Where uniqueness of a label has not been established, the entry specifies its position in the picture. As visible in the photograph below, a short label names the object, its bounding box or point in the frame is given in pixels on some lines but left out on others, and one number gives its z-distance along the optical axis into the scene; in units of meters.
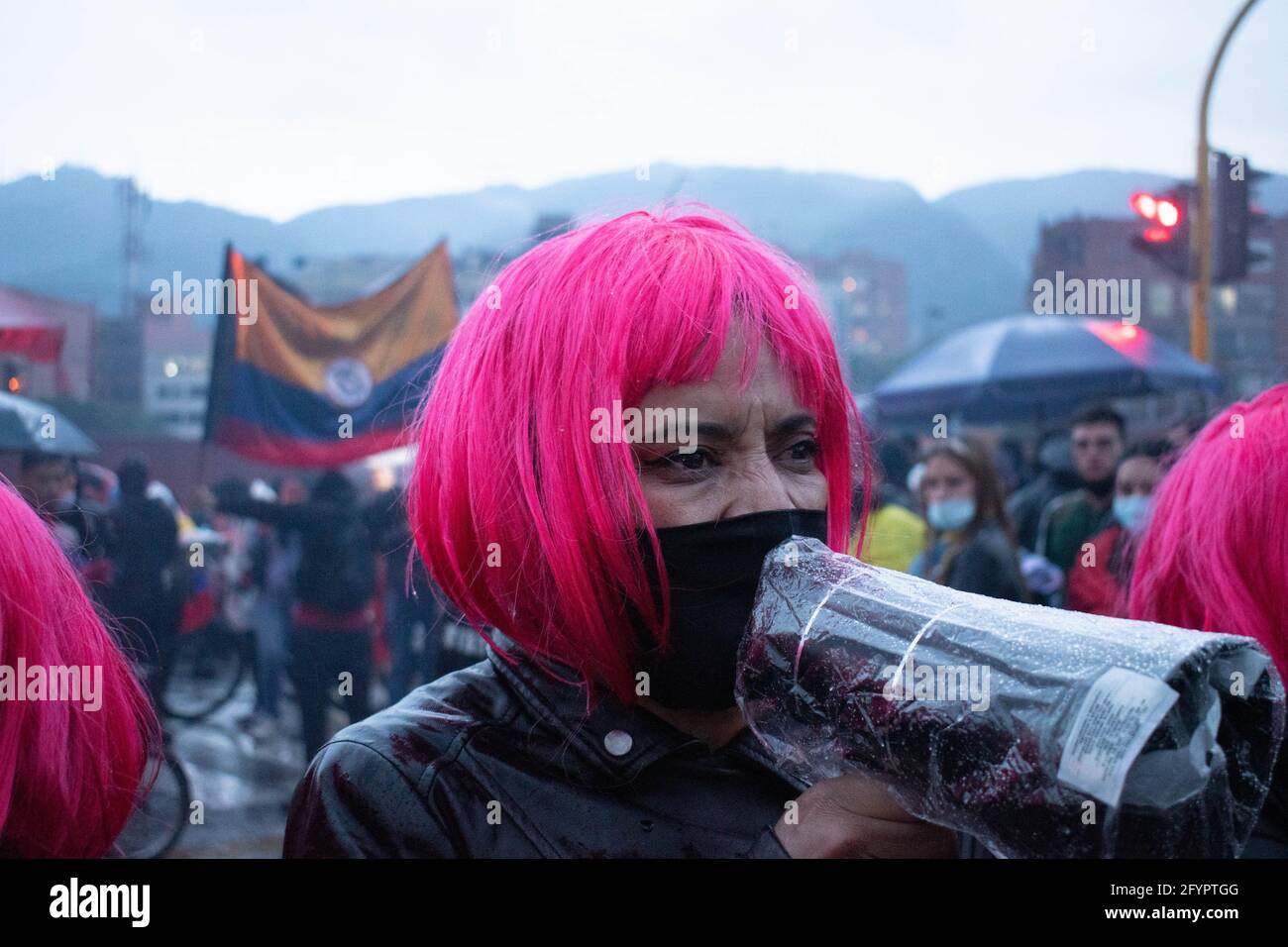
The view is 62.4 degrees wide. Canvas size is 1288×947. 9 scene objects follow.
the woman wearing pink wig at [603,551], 1.22
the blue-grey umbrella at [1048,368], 6.30
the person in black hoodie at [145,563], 4.71
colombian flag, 5.05
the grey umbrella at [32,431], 4.05
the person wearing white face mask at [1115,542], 3.70
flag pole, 5.01
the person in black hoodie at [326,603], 4.89
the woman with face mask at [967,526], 3.94
